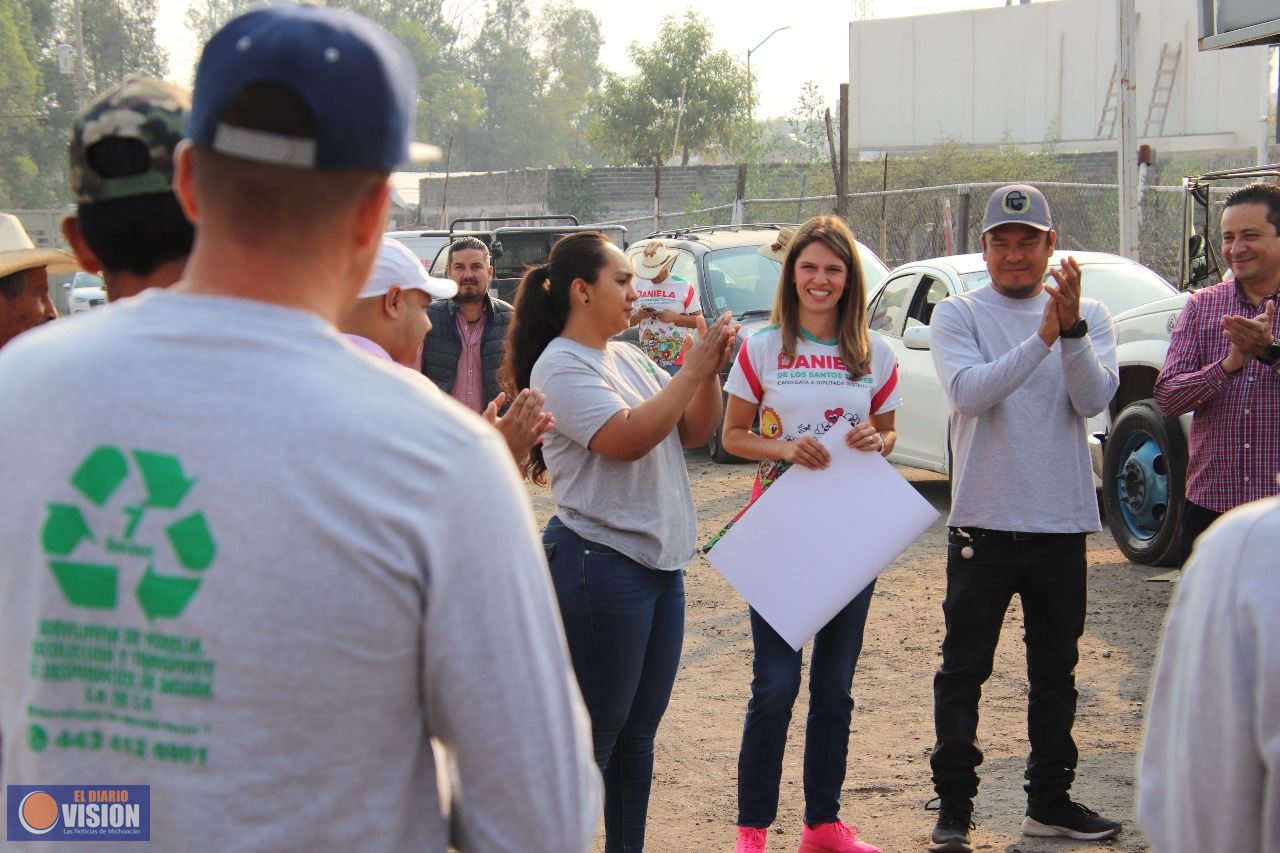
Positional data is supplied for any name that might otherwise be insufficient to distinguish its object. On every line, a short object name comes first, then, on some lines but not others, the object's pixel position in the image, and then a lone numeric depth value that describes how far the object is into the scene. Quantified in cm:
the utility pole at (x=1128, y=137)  1297
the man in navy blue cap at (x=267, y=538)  148
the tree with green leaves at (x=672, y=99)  5016
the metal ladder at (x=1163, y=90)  4450
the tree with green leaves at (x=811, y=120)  4372
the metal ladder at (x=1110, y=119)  4359
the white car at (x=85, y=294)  3428
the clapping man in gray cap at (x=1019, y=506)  454
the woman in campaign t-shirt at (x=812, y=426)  452
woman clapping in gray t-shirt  396
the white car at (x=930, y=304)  975
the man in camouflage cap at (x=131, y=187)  205
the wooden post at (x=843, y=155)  1998
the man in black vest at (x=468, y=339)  750
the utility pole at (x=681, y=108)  4959
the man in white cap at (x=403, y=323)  321
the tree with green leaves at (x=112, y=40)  7275
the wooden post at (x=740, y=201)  2177
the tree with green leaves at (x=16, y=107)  6003
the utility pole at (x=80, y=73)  4275
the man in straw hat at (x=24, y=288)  320
